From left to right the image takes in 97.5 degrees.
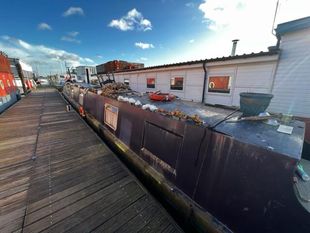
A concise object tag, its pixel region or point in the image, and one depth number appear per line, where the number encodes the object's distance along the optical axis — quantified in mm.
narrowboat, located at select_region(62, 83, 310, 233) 1359
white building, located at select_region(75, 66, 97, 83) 36175
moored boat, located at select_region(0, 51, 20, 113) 8909
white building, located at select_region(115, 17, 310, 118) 4191
